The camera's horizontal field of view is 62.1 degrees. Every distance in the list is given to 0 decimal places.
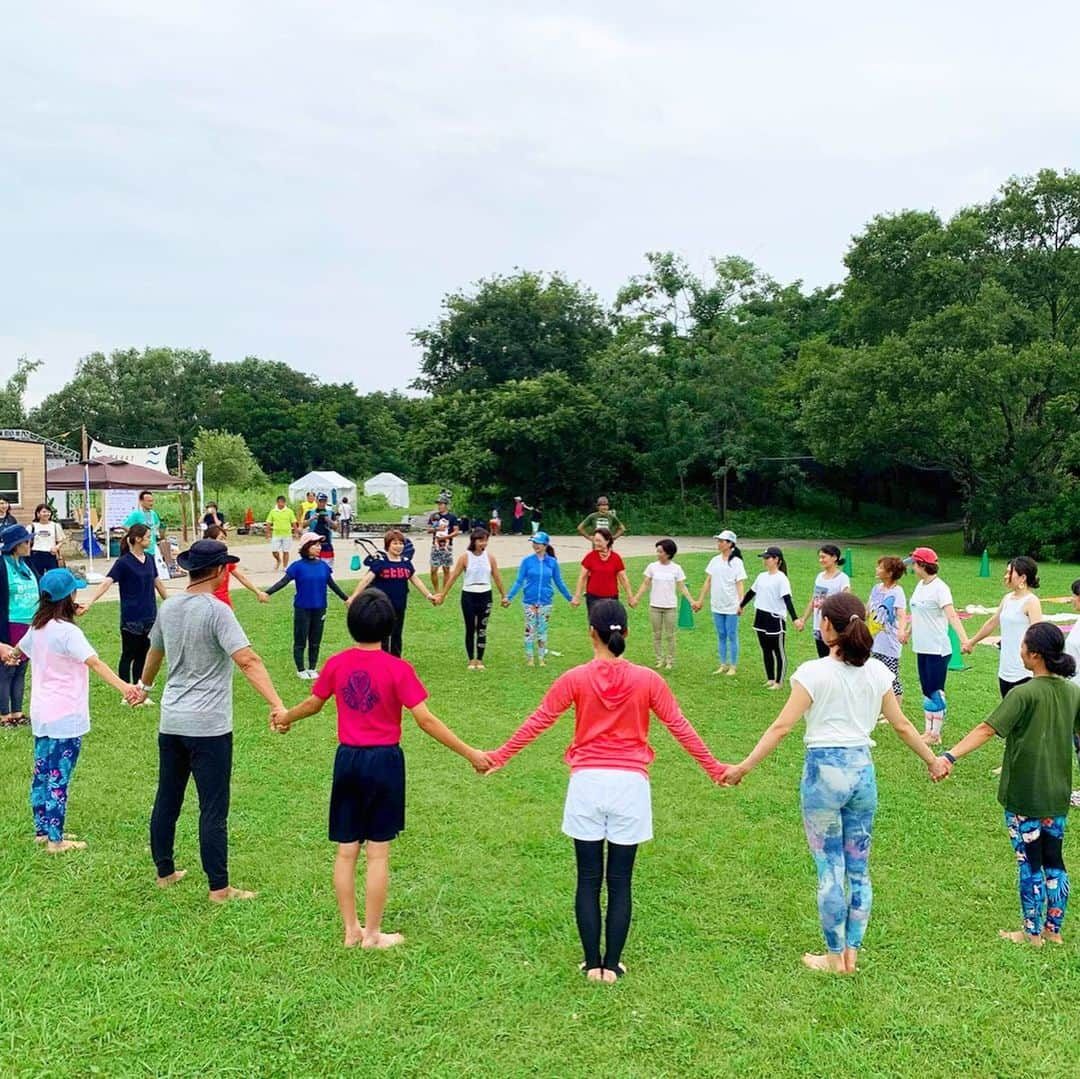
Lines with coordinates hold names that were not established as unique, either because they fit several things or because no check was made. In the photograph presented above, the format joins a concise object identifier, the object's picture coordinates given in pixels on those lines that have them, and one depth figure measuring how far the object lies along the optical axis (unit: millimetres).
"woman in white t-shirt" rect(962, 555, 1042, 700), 6512
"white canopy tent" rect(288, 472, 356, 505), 42375
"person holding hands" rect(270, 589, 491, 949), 4039
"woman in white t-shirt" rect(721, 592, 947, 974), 3973
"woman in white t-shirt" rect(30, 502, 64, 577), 11431
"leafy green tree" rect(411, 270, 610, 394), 47469
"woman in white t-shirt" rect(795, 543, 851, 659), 8766
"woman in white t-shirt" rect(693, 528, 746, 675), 10648
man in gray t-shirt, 4621
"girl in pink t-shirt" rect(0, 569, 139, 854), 5266
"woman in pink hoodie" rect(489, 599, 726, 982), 3869
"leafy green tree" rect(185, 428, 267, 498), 48000
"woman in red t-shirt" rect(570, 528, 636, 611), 10564
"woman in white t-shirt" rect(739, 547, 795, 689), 9828
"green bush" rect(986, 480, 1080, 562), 27938
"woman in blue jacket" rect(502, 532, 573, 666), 11109
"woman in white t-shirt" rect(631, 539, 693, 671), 10984
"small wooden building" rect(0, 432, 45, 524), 24188
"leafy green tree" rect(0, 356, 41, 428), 59969
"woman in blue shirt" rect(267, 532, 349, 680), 9781
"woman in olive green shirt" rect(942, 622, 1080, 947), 4285
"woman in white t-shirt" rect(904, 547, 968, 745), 7586
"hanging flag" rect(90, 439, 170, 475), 22889
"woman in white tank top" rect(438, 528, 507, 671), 10883
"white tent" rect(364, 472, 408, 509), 50781
